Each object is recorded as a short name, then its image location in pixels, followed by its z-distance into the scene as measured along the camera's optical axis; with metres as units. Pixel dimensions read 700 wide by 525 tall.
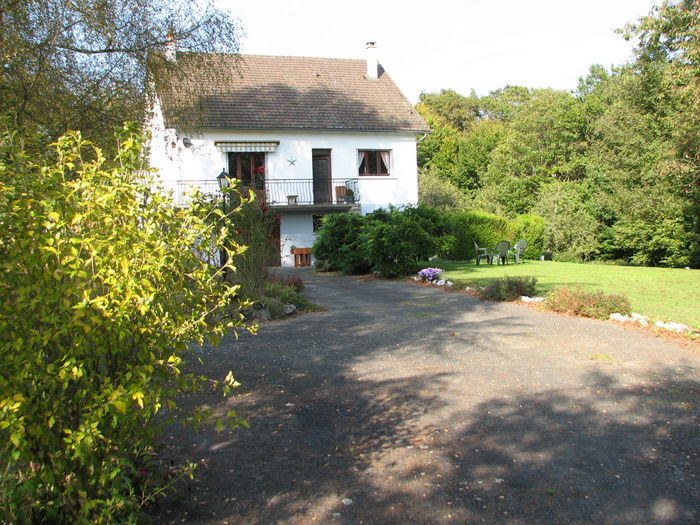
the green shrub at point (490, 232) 27.77
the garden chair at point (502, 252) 21.83
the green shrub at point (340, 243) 19.06
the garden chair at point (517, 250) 23.25
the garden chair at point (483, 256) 22.53
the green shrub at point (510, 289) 11.06
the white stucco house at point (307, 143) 26.08
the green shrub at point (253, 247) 10.34
